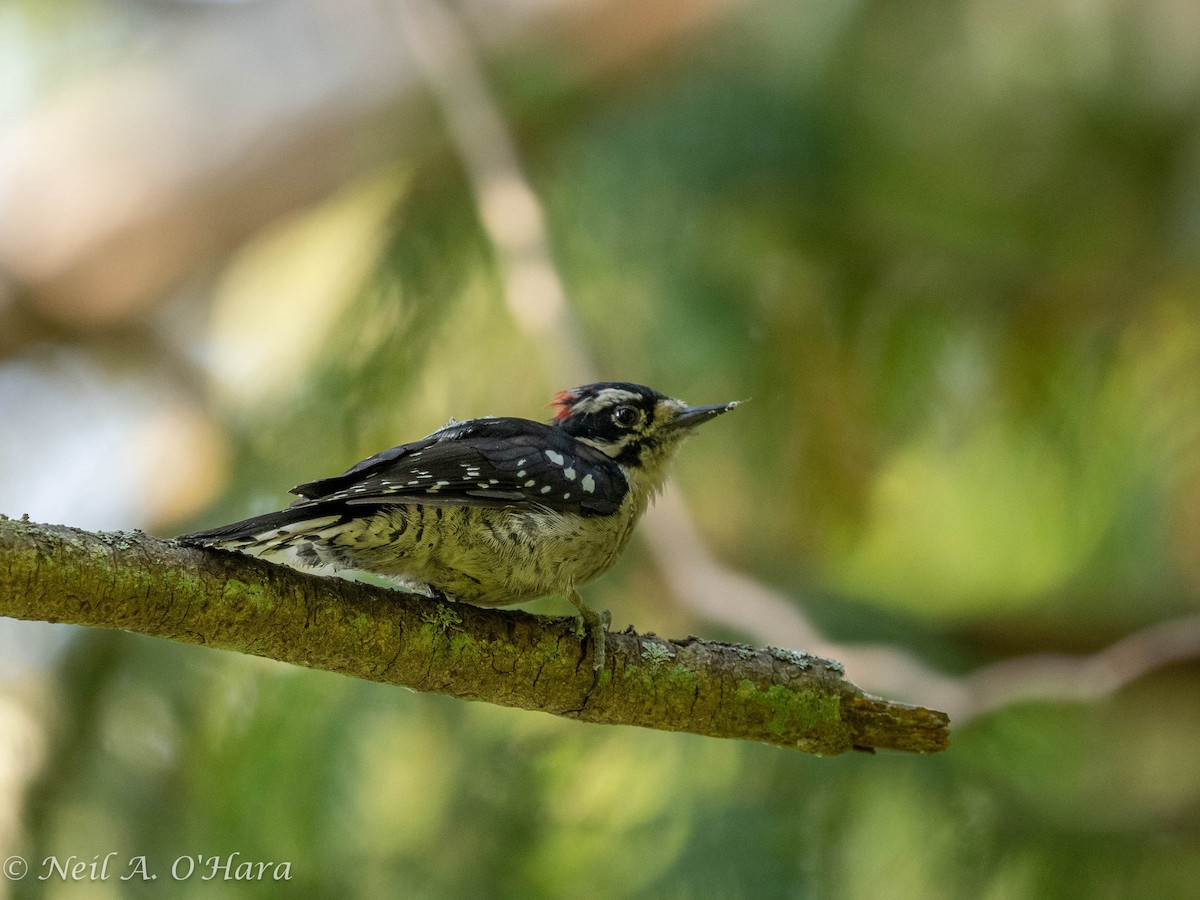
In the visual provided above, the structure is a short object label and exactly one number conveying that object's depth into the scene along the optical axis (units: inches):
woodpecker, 205.8
